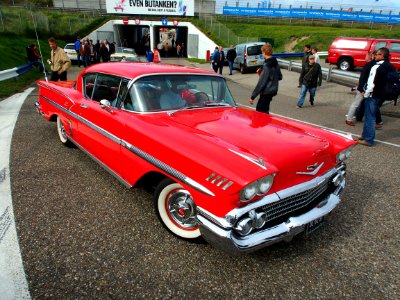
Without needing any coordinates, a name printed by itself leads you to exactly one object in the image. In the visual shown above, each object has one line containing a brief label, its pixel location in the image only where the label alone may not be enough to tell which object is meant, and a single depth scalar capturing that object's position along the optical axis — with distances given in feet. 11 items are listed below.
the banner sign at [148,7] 106.42
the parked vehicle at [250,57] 56.65
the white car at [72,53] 65.66
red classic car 7.32
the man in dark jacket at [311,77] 29.96
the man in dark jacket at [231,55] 56.18
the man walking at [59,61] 25.29
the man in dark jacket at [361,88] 20.59
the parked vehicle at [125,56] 55.57
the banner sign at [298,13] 123.95
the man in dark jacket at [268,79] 18.70
